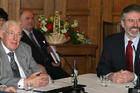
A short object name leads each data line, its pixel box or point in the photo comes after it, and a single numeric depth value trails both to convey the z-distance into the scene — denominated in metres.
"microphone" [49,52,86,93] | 2.49
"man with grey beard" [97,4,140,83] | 3.45
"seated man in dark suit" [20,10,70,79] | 4.80
